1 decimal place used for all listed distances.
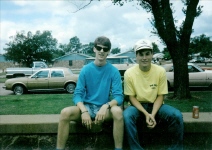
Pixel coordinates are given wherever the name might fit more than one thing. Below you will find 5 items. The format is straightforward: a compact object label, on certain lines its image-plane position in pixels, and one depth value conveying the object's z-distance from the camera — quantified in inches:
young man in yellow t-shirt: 118.4
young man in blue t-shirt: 114.7
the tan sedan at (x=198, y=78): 486.6
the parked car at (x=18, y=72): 783.1
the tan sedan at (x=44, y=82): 492.4
